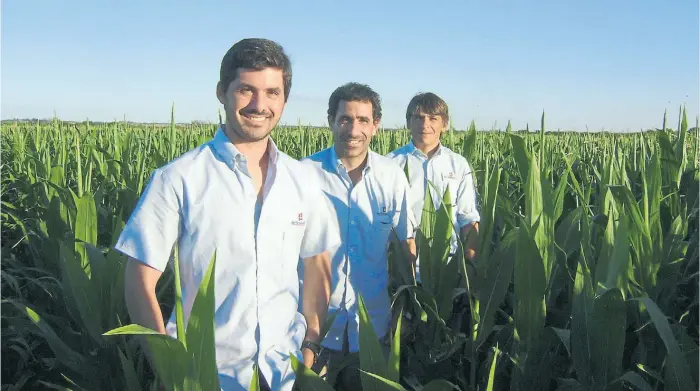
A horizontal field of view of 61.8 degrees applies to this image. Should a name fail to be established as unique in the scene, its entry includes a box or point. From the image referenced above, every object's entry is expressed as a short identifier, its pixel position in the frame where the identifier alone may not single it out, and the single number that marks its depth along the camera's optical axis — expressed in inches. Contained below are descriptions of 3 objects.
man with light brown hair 105.3
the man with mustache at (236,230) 50.9
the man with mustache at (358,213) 85.2
